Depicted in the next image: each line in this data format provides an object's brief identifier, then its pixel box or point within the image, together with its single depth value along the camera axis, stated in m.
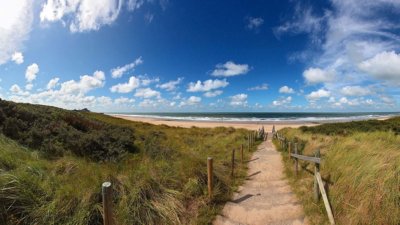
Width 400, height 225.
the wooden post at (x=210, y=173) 6.09
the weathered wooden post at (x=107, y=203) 3.31
